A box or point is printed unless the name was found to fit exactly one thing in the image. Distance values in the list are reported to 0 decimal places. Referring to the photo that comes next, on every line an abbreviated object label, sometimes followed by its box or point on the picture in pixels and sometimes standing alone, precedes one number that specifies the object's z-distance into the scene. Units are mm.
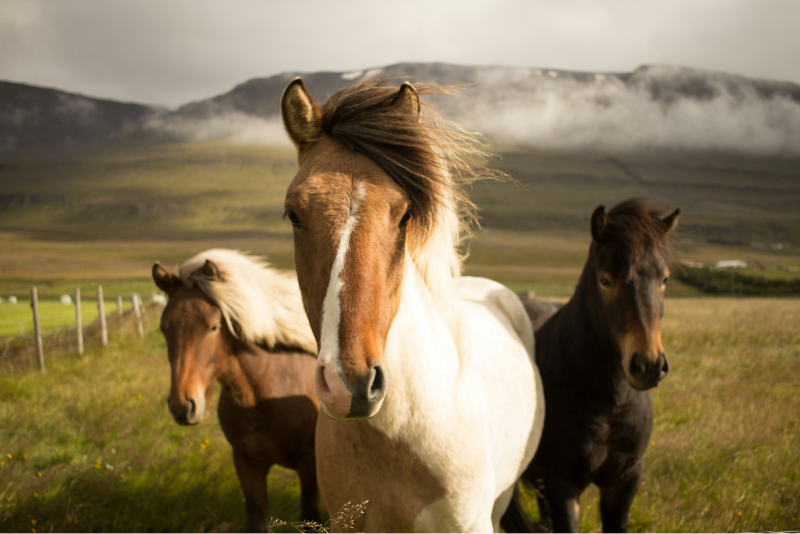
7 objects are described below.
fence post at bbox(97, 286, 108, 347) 11438
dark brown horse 2637
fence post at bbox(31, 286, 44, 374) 8984
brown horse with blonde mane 3393
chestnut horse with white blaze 1326
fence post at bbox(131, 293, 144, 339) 13438
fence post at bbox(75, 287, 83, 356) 10643
